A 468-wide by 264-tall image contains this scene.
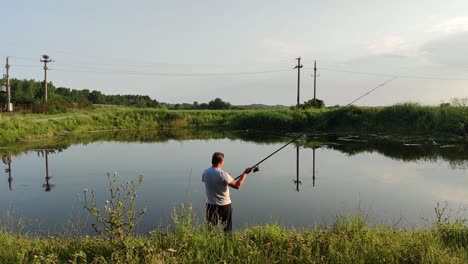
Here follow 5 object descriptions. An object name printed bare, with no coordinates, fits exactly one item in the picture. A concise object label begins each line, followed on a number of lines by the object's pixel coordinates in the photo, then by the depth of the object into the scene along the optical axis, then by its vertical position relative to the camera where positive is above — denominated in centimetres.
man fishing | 567 -97
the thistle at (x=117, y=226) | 401 -108
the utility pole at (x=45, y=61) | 4093 +639
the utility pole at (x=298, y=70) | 4412 +627
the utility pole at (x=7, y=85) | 3222 +316
